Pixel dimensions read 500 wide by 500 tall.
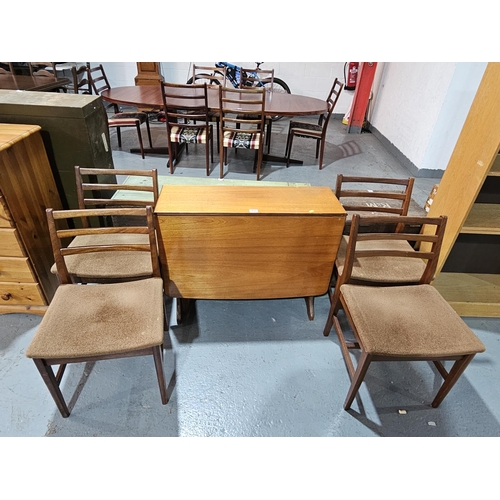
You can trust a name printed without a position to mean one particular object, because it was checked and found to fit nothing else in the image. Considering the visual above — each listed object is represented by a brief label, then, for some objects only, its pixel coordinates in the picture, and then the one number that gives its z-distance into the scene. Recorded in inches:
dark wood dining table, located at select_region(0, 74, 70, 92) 127.0
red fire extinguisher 205.8
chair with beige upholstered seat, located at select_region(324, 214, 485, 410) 48.9
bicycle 171.6
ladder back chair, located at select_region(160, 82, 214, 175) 122.6
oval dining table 123.4
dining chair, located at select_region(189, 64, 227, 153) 155.3
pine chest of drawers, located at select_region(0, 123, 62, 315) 58.7
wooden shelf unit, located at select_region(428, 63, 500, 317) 58.1
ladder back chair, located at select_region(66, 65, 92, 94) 137.8
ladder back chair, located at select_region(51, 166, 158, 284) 60.7
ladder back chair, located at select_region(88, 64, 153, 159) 139.2
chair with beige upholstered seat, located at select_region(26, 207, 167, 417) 46.8
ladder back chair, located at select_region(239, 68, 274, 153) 149.4
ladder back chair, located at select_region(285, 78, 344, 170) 138.2
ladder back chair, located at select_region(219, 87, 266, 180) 113.3
